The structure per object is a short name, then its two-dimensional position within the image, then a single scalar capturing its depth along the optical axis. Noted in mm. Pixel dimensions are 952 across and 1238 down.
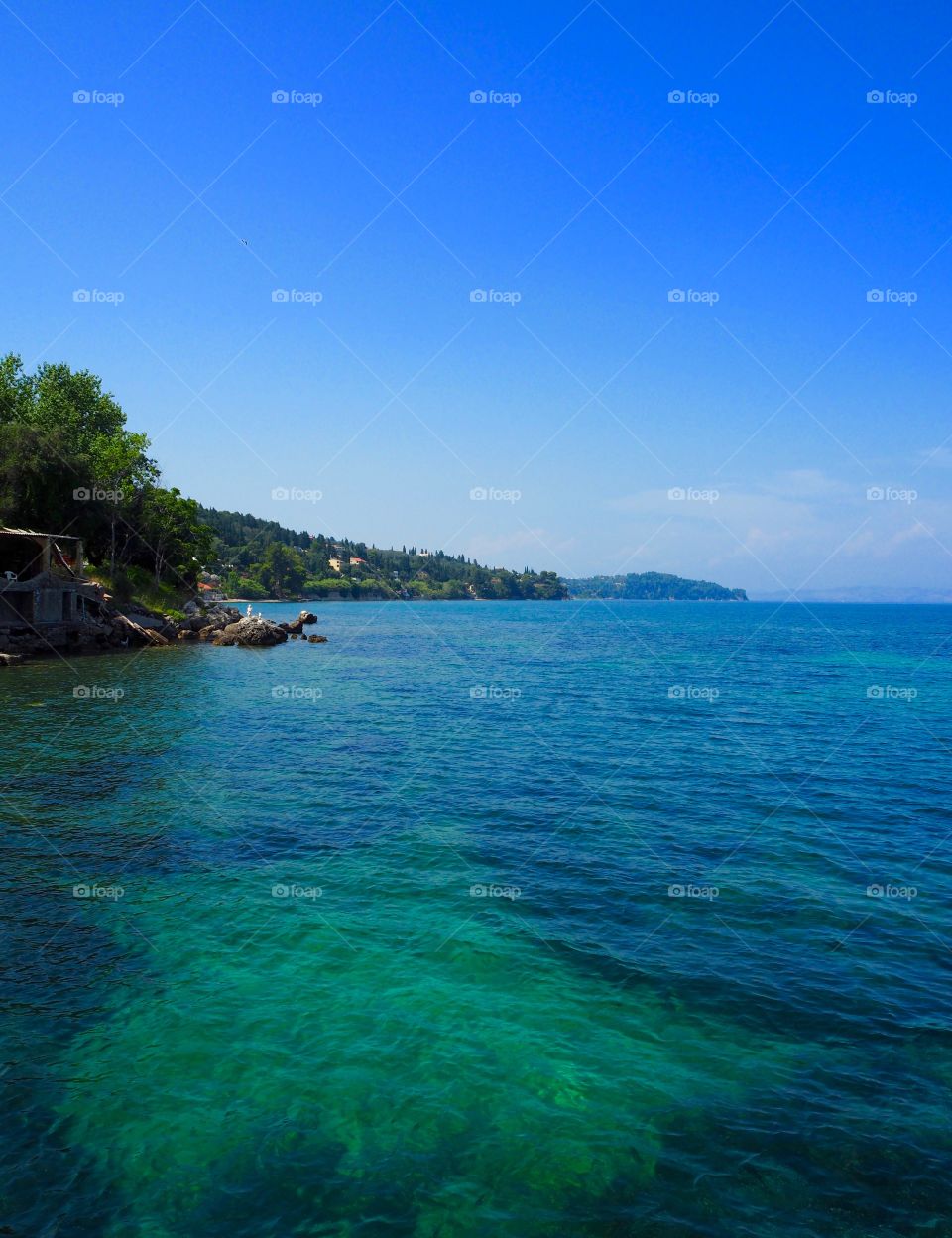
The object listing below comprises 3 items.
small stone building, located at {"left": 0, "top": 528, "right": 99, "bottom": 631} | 64688
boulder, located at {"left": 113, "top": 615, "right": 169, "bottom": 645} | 75438
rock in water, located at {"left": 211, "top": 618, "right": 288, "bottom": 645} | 85125
